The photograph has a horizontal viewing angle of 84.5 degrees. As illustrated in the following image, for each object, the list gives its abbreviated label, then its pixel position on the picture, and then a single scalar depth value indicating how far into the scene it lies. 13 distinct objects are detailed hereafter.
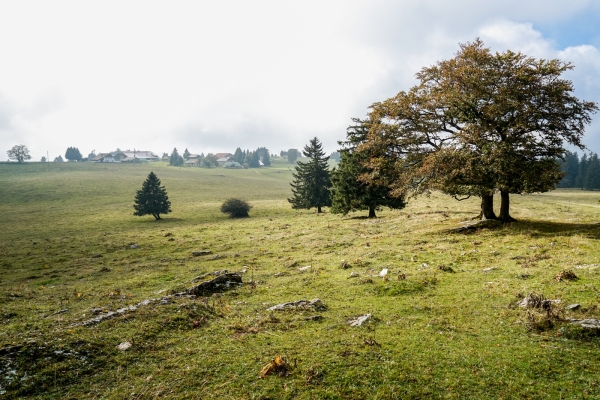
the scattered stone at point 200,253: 24.87
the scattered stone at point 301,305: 10.55
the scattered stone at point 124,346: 7.87
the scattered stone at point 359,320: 9.14
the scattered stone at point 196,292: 9.56
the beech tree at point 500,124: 19.97
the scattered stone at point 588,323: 7.64
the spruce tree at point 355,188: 35.31
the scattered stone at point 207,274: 15.83
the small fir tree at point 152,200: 55.59
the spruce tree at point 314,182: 51.84
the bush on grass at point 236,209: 53.03
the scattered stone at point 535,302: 8.96
